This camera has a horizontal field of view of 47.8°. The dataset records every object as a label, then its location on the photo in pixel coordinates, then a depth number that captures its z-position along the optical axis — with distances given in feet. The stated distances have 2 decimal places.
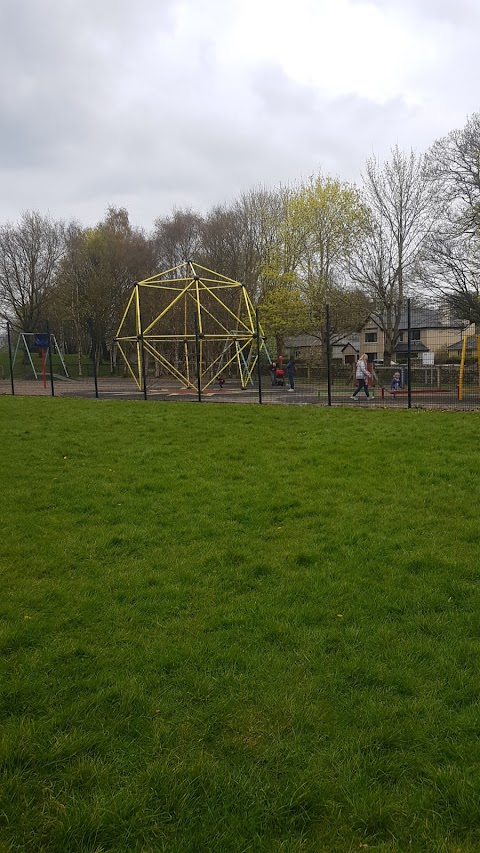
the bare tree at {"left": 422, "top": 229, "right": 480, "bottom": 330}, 87.92
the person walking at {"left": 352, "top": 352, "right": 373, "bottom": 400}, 59.47
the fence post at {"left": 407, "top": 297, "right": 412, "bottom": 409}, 41.18
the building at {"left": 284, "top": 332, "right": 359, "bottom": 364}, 168.47
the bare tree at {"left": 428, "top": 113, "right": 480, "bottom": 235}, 87.66
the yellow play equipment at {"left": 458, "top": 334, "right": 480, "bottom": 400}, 56.65
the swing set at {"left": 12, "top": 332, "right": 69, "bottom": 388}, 113.80
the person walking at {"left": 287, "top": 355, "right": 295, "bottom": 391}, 75.15
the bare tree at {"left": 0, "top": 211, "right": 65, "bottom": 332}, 167.43
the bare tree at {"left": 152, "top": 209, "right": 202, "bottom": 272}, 166.20
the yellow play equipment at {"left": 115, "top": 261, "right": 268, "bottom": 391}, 98.99
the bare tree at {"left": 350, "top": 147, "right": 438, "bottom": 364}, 110.22
